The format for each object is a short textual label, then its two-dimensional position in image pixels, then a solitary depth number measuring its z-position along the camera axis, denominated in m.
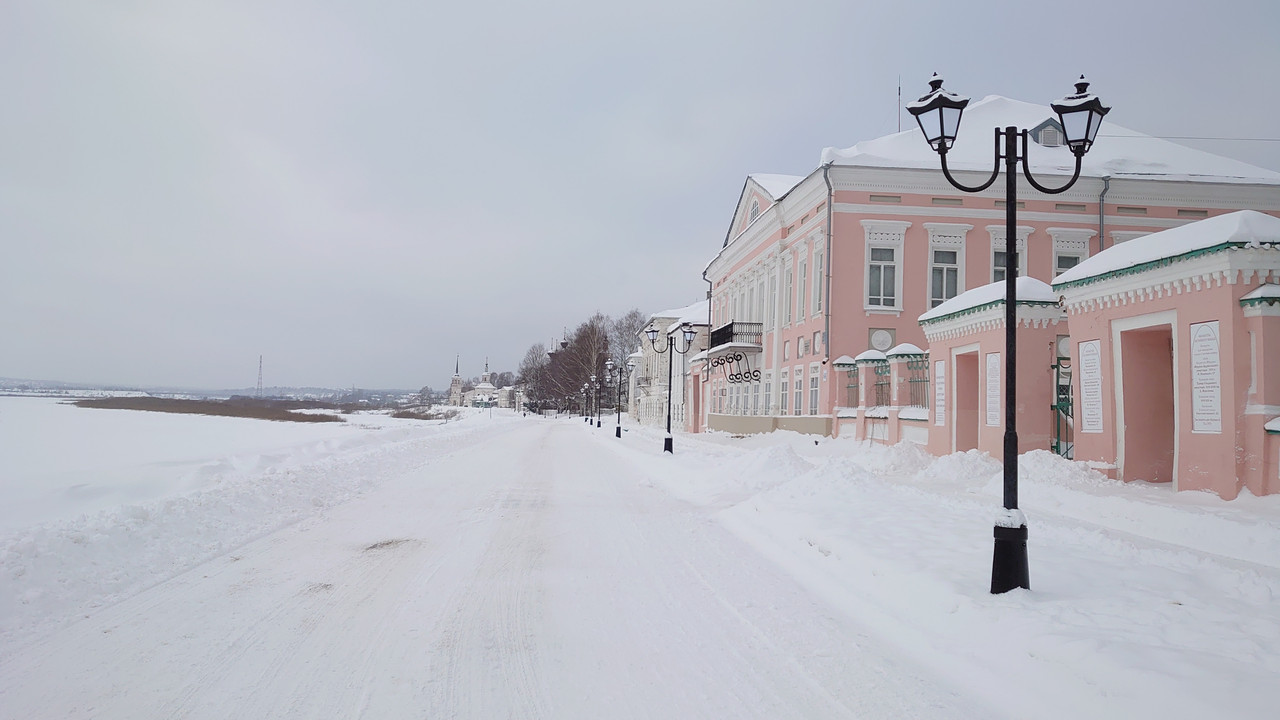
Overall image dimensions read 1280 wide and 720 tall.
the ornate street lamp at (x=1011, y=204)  5.95
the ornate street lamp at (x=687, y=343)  24.25
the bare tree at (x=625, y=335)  110.19
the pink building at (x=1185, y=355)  8.64
